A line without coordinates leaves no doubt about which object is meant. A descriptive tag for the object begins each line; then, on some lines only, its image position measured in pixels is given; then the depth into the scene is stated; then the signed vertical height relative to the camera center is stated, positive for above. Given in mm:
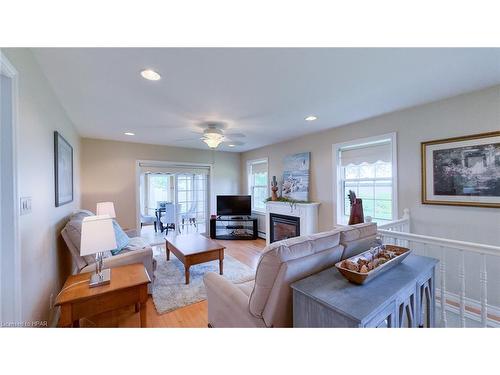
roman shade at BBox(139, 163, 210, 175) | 4578 +494
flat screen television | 5242 -488
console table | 942 -607
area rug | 2342 -1383
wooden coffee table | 2768 -946
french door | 5027 -381
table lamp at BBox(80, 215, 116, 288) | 1506 -389
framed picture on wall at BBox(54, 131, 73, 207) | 2107 +248
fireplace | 3935 -872
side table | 1420 -848
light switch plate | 1278 -106
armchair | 1979 -759
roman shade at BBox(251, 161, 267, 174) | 5180 +549
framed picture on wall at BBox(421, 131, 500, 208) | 1997 +155
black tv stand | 5230 -1090
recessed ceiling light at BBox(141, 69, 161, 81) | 1678 +1028
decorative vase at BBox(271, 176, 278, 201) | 4477 -54
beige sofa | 1222 -591
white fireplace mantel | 3705 -558
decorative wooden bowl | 1136 -531
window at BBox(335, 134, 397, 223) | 2852 +158
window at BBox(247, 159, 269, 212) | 5223 +119
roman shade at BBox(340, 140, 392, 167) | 2873 +516
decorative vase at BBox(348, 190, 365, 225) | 2174 -313
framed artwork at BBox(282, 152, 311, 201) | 3961 +217
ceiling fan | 2885 +809
